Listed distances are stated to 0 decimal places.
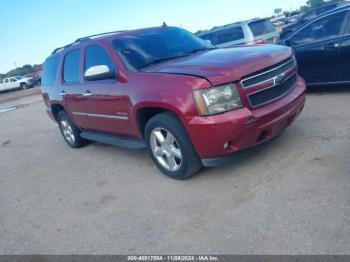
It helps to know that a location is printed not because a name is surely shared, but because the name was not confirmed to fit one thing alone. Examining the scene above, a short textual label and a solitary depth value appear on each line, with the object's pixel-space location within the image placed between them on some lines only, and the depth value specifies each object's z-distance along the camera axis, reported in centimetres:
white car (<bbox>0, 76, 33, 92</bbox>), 3844
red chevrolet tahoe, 370
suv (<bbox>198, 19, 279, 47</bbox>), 1138
